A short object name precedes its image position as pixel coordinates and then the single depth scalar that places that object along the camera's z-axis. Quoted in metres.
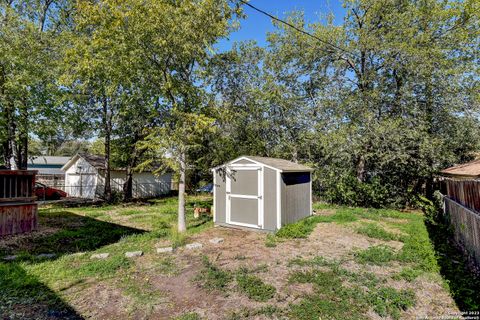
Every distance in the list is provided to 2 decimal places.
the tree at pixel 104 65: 7.13
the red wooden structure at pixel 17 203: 7.12
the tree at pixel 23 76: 11.13
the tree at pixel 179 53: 6.86
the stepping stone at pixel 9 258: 5.41
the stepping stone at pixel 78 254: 5.72
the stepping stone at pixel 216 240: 6.62
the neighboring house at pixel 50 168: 21.62
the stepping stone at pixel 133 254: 5.59
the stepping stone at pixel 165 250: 5.92
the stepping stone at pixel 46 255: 5.56
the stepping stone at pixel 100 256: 5.54
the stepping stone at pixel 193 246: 6.19
